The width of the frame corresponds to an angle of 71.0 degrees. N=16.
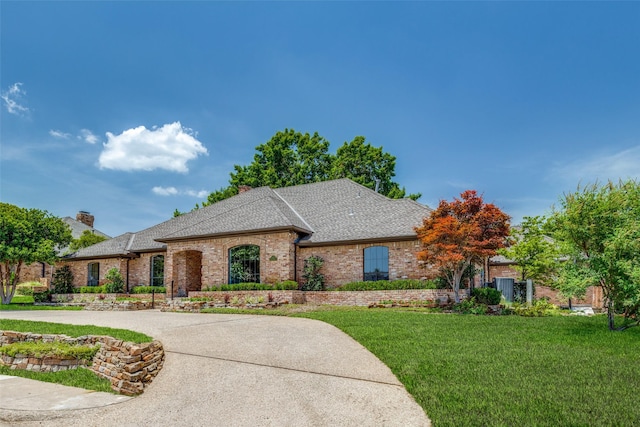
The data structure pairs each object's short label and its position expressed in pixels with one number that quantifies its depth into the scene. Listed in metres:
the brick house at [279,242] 20.91
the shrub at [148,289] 24.82
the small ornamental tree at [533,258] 19.61
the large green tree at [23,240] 24.14
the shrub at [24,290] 33.64
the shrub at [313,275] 21.27
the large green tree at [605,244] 10.59
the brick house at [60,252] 37.19
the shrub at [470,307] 15.20
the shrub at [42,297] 27.56
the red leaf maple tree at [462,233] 16.06
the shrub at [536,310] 15.06
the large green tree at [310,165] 39.09
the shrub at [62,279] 29.44
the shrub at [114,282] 26.20
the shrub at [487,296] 17.14
